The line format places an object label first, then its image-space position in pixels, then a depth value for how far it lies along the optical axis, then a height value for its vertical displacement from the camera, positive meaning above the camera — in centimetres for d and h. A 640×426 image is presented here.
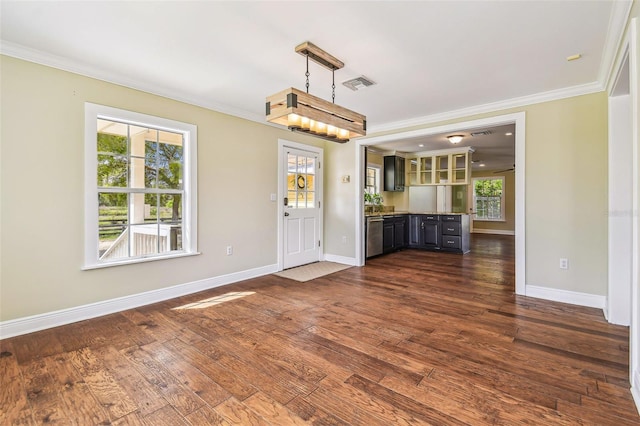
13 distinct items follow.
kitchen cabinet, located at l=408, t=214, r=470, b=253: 681 -52
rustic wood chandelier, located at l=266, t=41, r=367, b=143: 237 +82
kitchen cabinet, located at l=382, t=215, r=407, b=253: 657 -52
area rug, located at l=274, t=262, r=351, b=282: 462 -99
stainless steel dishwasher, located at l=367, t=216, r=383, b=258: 598 -51
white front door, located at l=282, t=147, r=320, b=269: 507 +4
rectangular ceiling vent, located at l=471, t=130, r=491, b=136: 553 +144
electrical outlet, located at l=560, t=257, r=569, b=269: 345 -61
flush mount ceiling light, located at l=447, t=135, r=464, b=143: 576 +136
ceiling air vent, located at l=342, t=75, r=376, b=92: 315 +136
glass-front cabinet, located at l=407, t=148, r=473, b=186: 712 +104
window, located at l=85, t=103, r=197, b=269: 301 +26
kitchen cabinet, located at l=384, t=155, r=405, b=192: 748 +91
